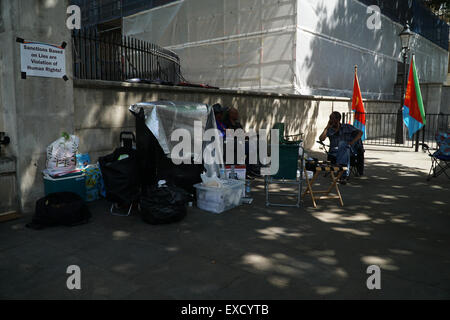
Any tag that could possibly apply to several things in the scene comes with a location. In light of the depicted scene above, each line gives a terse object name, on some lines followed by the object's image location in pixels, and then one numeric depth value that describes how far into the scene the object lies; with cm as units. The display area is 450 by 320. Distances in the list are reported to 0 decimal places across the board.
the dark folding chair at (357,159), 795
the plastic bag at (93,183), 602
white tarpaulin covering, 1495
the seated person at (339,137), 763
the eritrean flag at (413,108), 1122
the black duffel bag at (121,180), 529
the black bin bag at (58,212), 482
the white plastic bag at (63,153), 554
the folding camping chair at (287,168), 584
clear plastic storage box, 552
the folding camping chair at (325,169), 600
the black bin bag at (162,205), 489
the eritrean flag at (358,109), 1280
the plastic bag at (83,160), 594
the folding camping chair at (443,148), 769
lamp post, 1390
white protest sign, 520
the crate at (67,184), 541
